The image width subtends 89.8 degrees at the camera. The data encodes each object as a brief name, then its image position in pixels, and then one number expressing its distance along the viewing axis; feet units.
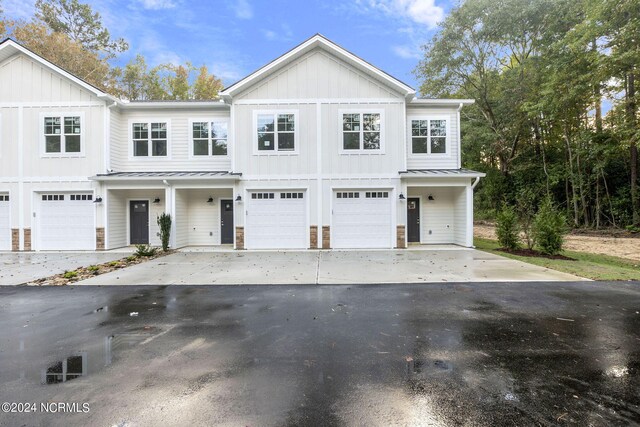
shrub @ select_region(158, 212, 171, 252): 39.09
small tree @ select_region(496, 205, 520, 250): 36.55
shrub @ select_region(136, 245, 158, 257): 33.88
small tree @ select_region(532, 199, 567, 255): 32.63
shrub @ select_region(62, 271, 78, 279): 23.73
